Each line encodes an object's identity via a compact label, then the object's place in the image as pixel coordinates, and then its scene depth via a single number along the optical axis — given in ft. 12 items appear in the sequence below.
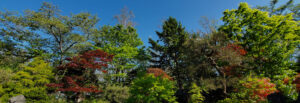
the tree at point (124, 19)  50.78
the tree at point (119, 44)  39.40
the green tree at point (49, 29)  33.53
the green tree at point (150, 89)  16.21
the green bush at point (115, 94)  27.09
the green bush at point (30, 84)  19.15
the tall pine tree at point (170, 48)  44.09
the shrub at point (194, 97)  17.39
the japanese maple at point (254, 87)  14.32
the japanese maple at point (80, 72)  22.59
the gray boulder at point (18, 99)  17.95
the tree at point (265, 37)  22.65
